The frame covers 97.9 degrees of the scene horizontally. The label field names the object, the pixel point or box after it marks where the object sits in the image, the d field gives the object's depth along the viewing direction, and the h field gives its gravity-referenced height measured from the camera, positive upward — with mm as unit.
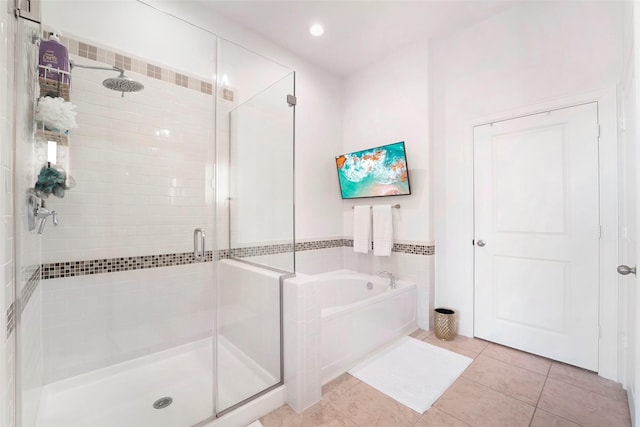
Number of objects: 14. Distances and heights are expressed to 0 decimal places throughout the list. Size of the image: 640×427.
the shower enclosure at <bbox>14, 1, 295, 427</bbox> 1613 -99
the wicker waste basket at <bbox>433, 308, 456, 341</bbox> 2473 -993
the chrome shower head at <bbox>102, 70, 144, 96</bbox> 1832 +894
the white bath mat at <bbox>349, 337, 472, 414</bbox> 1745 -1124
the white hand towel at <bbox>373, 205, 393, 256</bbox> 2863 -161
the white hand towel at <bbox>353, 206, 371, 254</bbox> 3023 -145
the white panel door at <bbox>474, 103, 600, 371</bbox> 1975 -153
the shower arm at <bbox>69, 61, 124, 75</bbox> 1669 +954
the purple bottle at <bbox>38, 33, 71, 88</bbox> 1324 +764
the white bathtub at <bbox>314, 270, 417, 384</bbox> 1945 -852
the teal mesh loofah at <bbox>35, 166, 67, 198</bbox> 1287 +156
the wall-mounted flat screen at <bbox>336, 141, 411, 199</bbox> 2799 +460
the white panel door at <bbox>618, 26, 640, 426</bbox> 1493 -94
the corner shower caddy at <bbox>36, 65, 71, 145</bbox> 1310 +622
